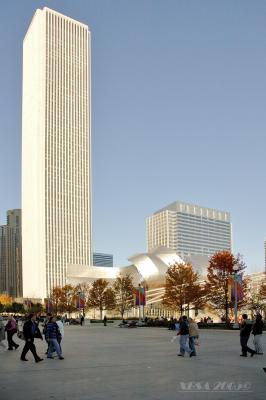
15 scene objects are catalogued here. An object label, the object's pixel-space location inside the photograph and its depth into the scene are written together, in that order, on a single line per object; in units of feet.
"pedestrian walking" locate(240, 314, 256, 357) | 73.82
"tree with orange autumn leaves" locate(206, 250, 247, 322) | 217.56
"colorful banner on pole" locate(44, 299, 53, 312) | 395.92
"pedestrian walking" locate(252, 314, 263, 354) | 75.91
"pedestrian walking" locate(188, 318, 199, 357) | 75.15
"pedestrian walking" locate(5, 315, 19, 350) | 90.59
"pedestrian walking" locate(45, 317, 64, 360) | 72.74
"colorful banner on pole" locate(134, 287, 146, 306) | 241.76
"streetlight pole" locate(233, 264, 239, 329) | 167.20
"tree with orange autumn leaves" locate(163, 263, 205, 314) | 247.91
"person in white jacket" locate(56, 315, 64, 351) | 77.15
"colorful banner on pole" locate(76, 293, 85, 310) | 304.09
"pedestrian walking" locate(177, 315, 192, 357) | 75.10
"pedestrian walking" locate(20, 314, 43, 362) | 67.87
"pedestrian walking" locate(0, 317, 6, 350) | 83.84
